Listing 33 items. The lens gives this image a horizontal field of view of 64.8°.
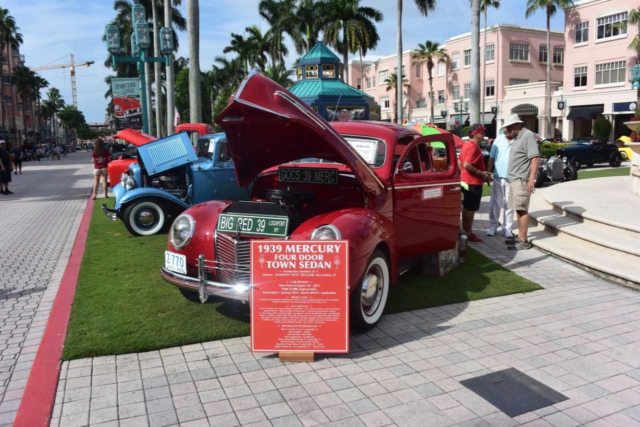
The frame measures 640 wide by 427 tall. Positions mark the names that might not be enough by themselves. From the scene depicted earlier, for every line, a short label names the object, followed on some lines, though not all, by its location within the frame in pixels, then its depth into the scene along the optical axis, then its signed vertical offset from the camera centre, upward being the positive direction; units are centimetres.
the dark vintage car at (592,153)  2086 +29
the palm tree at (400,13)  3124 +959
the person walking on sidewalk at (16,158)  2730 +67
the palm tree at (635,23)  3397 +939
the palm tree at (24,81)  7631 +1343
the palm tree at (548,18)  4149 +1209
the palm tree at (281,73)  4294 +819
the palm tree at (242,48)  5388 +1297
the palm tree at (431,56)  5378 +1158
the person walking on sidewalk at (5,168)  1606 +8
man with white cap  749 +1
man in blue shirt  823 -41
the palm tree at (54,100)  11212 +1642
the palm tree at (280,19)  4034 +1188
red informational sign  403 -105
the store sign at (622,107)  3544 +377
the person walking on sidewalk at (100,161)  1411 +21
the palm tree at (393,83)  5953 +968
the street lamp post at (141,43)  1517 +390
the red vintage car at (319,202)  435 -39
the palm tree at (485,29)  4601 +1202
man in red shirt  765 -17
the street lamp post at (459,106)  5037 +560
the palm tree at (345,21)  3712 +1066
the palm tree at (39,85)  7962 +1389
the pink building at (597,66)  3656 +711
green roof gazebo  1614 +249
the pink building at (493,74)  4772 +904
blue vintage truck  920 -30
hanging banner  1847 +248
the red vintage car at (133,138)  1109 +68
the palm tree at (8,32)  5431 +1572
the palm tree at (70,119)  13250 +1399
